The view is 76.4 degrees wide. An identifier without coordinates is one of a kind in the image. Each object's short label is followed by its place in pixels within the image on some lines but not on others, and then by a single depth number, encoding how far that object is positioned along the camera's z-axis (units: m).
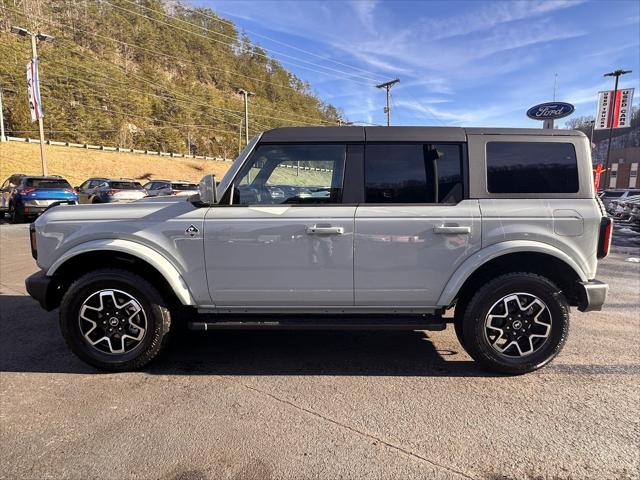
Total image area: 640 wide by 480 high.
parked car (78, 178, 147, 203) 17.05
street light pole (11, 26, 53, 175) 24.15
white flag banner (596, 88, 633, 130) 35.22
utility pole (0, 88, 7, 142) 39.69
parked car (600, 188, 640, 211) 21.06
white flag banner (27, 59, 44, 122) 23.98
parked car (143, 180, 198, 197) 22.02
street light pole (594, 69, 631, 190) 34.12
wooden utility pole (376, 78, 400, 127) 42.33
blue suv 14.23
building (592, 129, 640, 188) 79.50
